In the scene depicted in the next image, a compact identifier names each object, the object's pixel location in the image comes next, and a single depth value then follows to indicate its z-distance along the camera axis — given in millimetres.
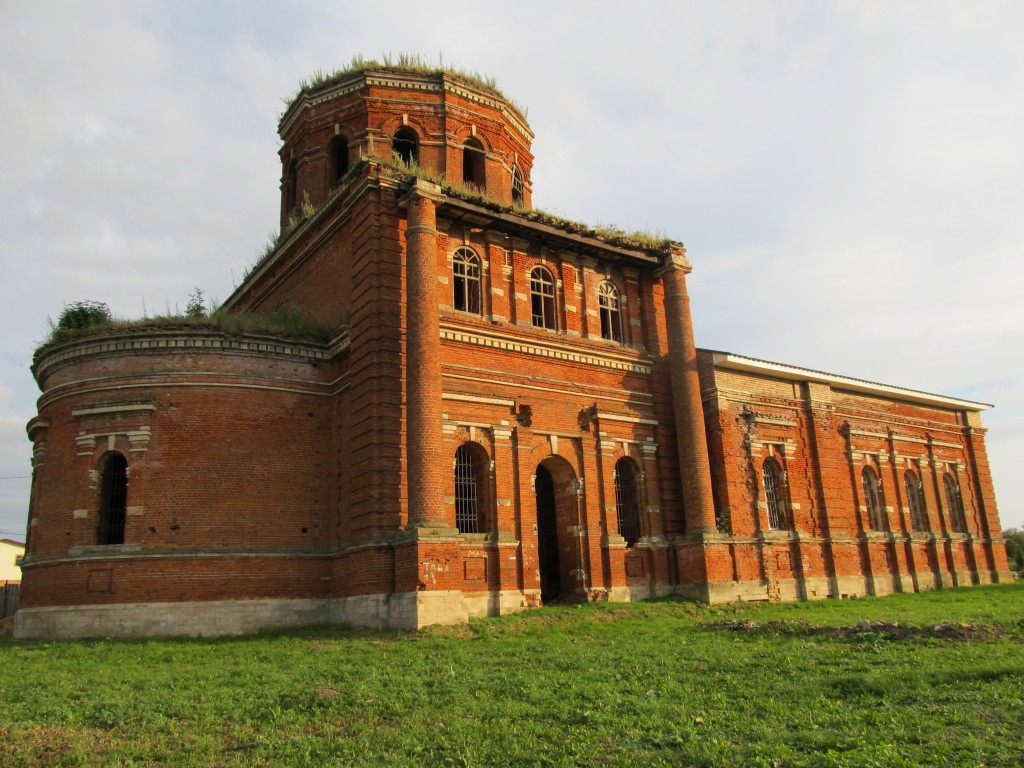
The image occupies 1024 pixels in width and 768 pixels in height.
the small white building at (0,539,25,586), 60875
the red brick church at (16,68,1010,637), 17594
